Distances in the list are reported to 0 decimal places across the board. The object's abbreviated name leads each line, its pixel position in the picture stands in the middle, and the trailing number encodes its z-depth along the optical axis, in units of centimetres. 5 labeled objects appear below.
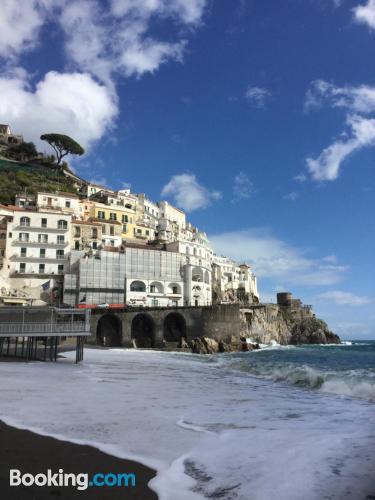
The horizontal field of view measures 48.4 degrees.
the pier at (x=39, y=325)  2966
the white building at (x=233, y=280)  10431
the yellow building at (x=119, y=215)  8431
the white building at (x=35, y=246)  6581
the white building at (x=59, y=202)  7600
